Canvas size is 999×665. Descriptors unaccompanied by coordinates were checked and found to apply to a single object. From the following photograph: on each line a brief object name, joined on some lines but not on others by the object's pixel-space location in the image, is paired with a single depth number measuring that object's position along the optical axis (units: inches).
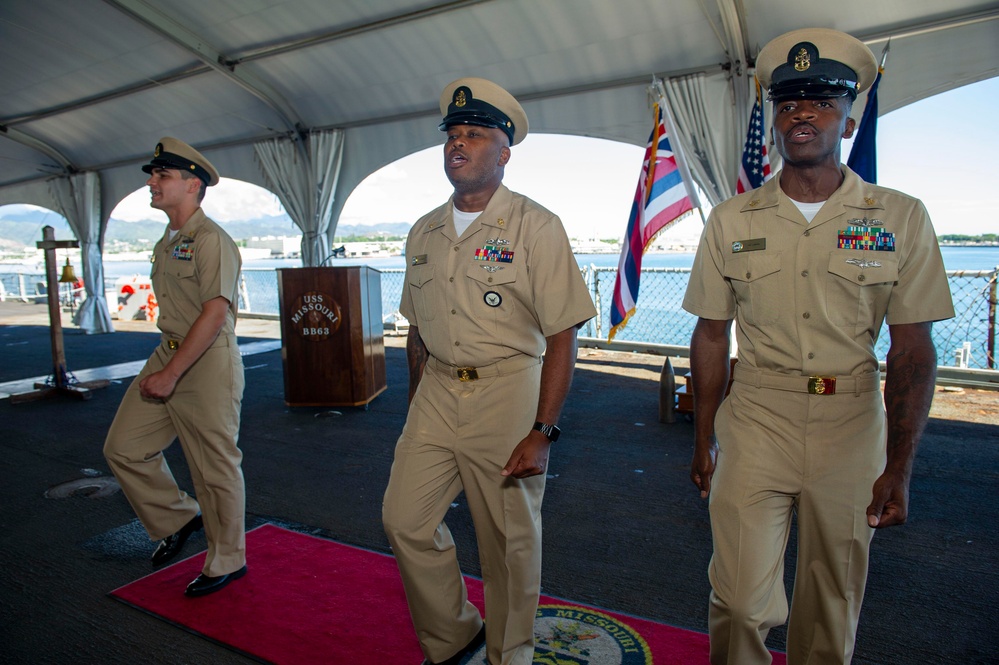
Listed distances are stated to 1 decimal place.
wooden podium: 267.0
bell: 385.1
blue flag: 219.9
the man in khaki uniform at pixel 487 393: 87.5
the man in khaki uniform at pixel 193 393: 118.9
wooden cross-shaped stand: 291.4
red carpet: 97.9
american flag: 248.7
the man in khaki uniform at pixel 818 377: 71.6
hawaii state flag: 261.6
